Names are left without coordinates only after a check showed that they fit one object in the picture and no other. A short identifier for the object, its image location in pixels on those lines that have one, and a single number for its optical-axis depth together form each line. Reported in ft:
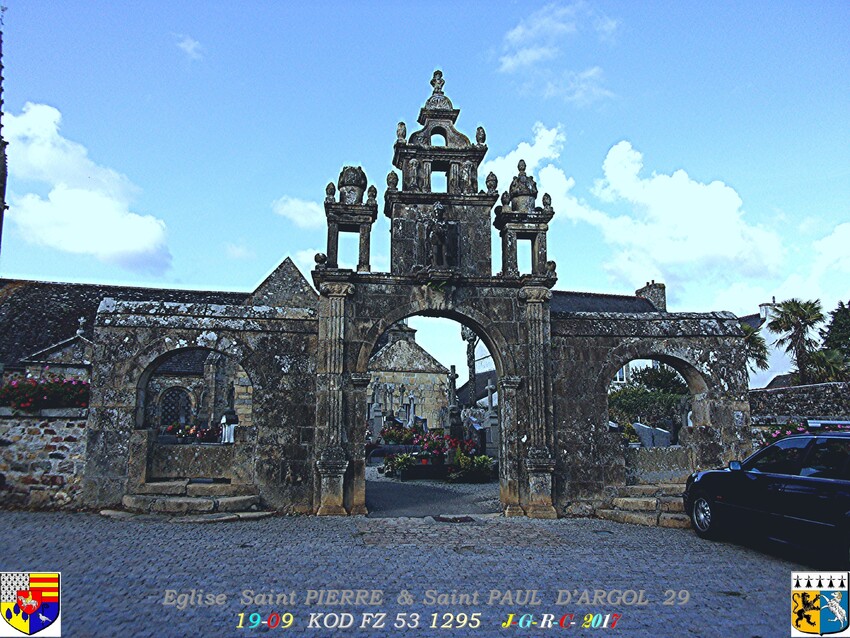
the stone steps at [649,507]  30.22
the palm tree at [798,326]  74.84
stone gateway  32.17
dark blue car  20.30
